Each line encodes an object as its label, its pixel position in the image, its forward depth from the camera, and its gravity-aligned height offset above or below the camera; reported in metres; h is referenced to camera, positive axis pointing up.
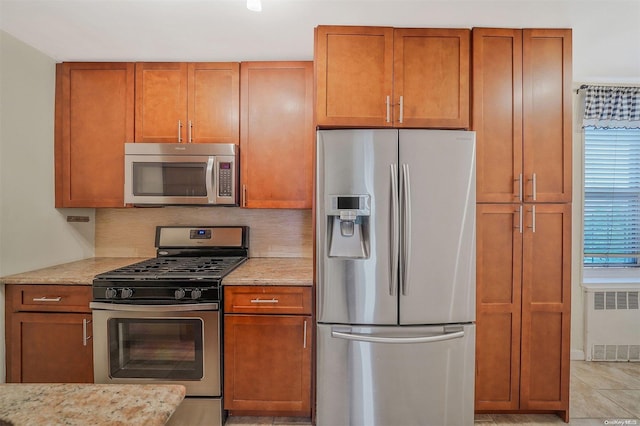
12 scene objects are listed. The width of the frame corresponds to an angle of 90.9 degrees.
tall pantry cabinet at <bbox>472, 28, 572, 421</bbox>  1.92 -0.04
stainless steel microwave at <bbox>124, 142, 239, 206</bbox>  2.21 +0.23
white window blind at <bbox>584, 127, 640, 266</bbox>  2.84 +0.11
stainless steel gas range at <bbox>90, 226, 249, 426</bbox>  1.84 -0.76
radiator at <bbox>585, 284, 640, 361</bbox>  2.75 -1.00
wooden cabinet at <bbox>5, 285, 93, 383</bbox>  1.91 -0.79
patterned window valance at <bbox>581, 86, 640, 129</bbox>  2.68 +0.88
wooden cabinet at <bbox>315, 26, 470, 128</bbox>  1.87 +0.78
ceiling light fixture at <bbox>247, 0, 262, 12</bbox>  1.38 +0.89
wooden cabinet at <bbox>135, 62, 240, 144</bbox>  2.29 +0.76
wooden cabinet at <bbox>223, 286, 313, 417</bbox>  1.90 -0.91
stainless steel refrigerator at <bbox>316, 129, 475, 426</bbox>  1.75 -0.37
